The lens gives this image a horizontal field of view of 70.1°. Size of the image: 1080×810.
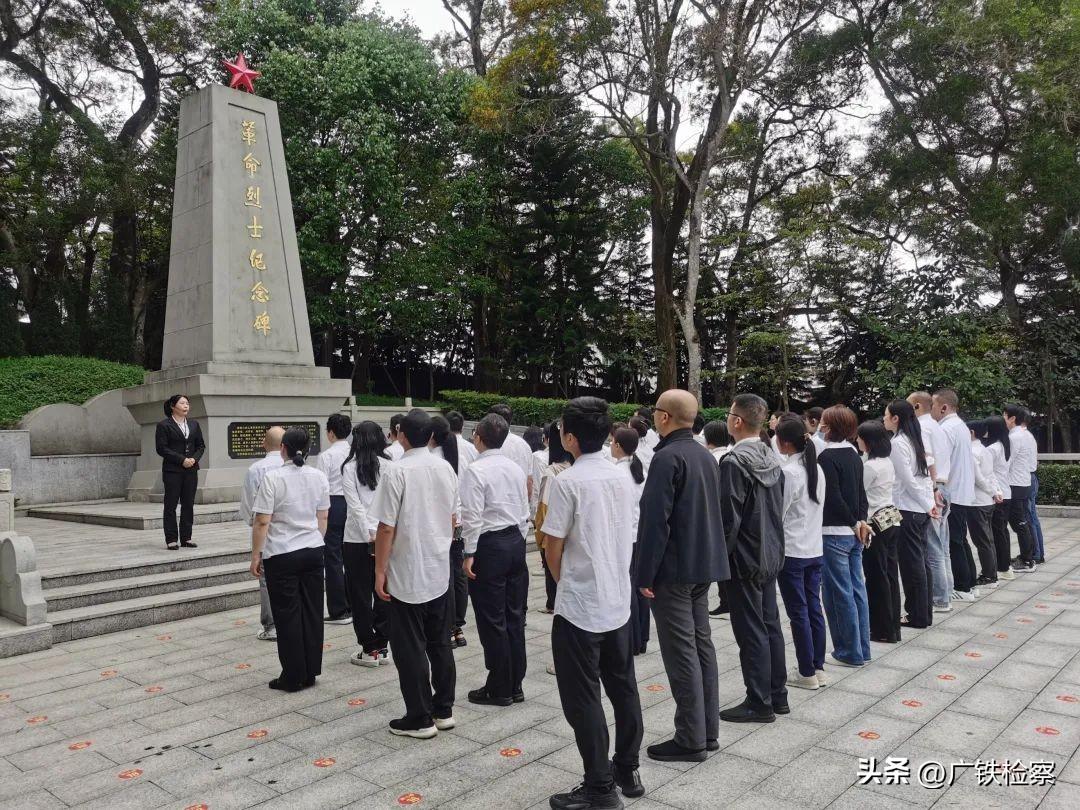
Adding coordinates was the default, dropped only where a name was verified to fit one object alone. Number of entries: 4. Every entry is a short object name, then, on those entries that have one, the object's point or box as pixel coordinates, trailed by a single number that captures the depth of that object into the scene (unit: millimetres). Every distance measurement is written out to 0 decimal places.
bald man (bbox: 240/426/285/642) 5570
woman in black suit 7789
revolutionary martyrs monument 10641
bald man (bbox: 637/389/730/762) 3484
